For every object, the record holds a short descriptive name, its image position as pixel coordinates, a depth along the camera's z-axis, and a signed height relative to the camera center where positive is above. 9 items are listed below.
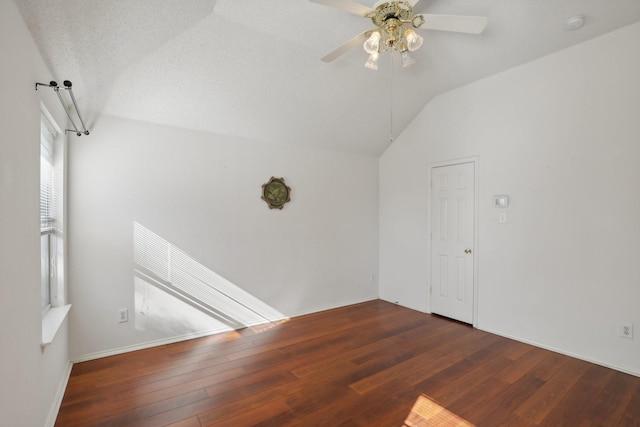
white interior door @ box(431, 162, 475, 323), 3.63 -0.41
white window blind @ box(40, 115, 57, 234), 2.25 +0.26
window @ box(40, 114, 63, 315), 2.30 -0.05
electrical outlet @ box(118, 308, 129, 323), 2.87 -1.03
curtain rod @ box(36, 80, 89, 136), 1.76 +0.75
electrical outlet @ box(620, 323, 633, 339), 2.51 -1.04
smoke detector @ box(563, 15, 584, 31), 2.46 +1.57
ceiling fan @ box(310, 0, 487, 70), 1.84 +1.21
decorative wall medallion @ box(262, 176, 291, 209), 3.75 +0.20
